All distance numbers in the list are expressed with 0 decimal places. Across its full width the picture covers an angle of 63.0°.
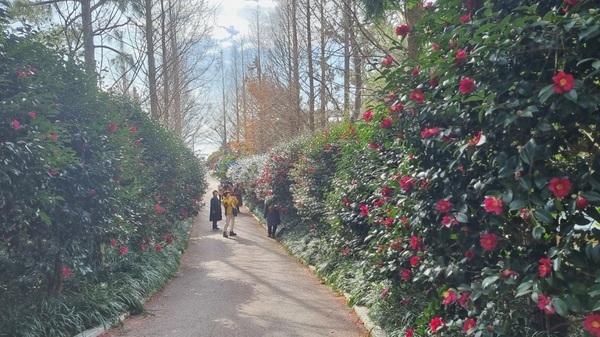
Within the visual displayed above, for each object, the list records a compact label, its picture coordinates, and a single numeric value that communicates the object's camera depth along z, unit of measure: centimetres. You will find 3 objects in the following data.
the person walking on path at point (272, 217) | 1570
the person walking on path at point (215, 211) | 1803
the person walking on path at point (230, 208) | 1582
